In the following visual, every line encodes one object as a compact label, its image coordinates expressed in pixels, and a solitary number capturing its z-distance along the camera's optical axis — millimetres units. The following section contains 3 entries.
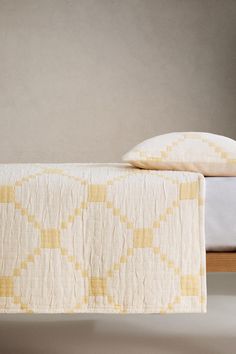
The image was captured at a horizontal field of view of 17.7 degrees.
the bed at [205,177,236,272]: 2713
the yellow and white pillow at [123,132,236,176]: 2819
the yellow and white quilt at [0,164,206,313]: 2635
